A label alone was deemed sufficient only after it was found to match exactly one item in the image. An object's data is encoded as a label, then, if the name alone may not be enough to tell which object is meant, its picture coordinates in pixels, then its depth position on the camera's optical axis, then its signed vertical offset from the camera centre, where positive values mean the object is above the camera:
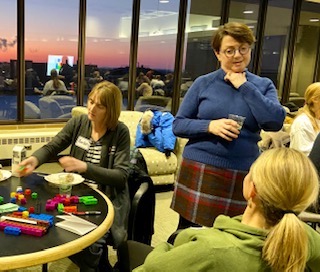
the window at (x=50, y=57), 5.05 -0.01
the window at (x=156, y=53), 5.78 +0.16
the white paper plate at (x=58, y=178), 1.86 -0.60
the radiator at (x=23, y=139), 4.67 -1.05
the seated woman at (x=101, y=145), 1.98 -0.48
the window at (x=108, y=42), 5.39 +0.26
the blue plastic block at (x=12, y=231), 1.37 -0.63
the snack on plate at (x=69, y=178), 1.89 -0.59
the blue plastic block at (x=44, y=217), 1.48 -0.63
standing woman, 1.65 -0.26
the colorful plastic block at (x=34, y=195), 1.72 -0.63
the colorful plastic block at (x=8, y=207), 1.54 -0.62
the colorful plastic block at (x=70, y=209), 1.60 -0.63
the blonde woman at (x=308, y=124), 2.94 -0.38
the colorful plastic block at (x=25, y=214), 1.49 -0.62
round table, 1.22 -0.64
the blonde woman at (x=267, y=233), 0.92 -0.40
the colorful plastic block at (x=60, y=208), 1.60 -0.63
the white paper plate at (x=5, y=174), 1.94 -0.62
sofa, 4.01 -1.04
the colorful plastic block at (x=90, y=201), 1.71 -0.63
